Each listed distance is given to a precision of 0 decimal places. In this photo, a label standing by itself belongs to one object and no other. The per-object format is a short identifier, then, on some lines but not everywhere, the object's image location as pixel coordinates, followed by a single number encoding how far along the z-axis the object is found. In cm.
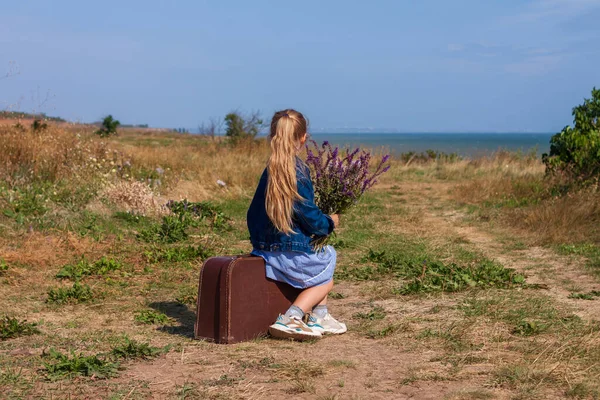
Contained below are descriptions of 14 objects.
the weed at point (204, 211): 1030
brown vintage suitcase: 507
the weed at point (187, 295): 654
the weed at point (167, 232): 903
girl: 505
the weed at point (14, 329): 518
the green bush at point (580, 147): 1299
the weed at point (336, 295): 672
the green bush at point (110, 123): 4228
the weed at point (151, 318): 582
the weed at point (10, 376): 409
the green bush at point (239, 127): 2155
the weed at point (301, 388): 398
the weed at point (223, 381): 409
